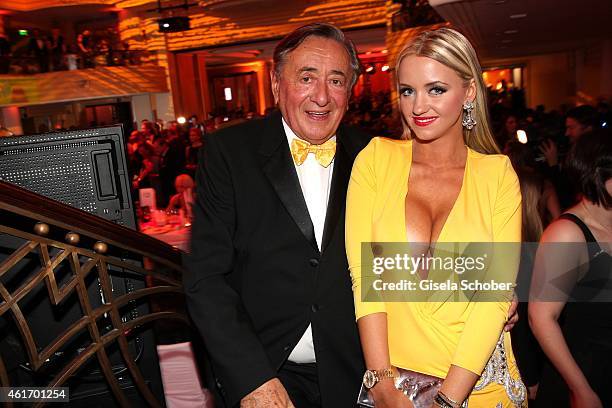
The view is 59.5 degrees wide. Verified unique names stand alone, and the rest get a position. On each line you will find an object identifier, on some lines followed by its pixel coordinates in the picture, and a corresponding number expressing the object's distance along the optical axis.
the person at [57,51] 15.98
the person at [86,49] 16.05
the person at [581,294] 2.31
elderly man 1.74
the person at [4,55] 14.46
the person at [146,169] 8.81
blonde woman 1.53
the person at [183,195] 5.82
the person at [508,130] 7.74
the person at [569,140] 4.82
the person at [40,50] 15.69
